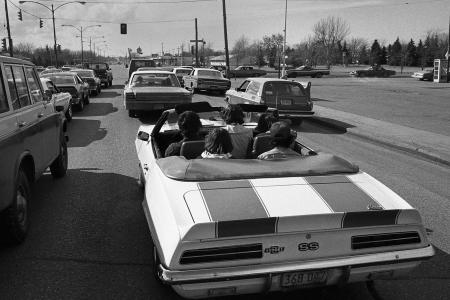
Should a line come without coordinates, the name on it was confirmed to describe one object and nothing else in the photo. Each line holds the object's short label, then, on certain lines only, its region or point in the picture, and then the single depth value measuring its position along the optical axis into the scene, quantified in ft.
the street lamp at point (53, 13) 151.78
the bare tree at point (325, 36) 321.32
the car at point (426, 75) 157.07
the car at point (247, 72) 205.77
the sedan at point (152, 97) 47.78
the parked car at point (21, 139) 14.47
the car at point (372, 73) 202.59
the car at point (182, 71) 117.60
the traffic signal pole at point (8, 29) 131.87
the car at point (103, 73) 113.19
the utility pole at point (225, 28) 143.99
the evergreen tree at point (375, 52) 364.99
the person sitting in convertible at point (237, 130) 16.44
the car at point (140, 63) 108.90
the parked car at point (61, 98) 42.96
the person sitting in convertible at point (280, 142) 13.89
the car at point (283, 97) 47.24
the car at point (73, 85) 56.86
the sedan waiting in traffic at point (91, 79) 81.87
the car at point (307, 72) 200.85
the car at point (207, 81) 90.12
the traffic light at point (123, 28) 159.12
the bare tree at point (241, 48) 442.46
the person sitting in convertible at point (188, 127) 15.43
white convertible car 9.73
